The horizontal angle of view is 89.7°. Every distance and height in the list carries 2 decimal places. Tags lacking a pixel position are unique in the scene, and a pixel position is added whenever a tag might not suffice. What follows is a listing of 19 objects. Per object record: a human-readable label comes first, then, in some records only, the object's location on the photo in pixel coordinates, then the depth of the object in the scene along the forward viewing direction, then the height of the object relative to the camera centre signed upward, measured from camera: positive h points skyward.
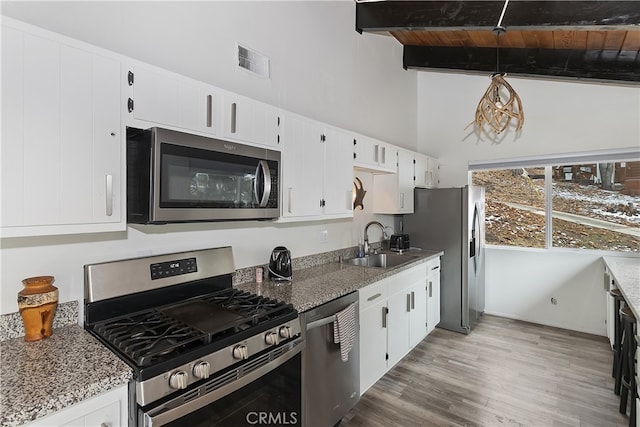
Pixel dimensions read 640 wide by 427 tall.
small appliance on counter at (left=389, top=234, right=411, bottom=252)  3.84 -0.39
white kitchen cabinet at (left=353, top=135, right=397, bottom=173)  2.98 +0.55
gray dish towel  2.07 -0.79
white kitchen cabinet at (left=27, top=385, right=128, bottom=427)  0.97 -0.65
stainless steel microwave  1.48 +0.16
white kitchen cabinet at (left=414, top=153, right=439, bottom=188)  4.14 +0.53
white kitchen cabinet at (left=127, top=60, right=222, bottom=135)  1.49 +0.55
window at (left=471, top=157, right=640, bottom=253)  3.69 +0.08
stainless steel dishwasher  1.90 -1.03
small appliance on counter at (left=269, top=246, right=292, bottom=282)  2.40 -0.42
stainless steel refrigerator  3.82 -0.36
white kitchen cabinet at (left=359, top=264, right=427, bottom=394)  2.48 -0.97
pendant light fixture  2.84 +0.99
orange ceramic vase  1.31 -0.40
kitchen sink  3.39 -0.54
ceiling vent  2.40 +1.14
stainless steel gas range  1.20 -0.56
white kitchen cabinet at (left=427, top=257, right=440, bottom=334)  3.56 -0.95
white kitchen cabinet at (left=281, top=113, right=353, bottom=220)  2.27 +0.31
